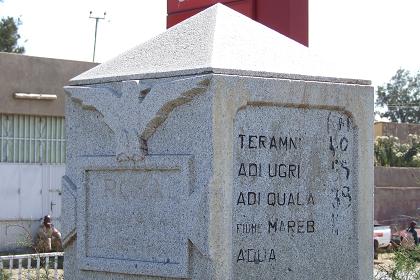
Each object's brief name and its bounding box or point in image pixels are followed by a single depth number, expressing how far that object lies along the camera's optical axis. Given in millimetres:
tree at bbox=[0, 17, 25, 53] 50156
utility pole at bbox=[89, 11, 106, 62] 49350
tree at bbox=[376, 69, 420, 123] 68875
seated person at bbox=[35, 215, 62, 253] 17509
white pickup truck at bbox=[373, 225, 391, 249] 24858
